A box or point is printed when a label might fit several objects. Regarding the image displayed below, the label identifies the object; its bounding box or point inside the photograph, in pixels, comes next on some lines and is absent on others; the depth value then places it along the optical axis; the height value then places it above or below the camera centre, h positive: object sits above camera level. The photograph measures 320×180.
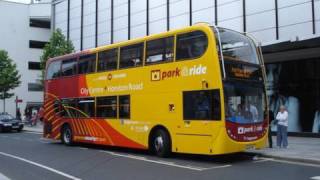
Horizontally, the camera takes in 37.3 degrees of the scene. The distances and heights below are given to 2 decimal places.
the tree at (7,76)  47.06 +3.42
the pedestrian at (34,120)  41.41 -0.85
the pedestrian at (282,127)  17.30 -0.62
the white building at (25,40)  58.94 +8.90
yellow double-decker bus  13.84 +0.58
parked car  33.59 -0.92
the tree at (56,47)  39.84 +5.37
